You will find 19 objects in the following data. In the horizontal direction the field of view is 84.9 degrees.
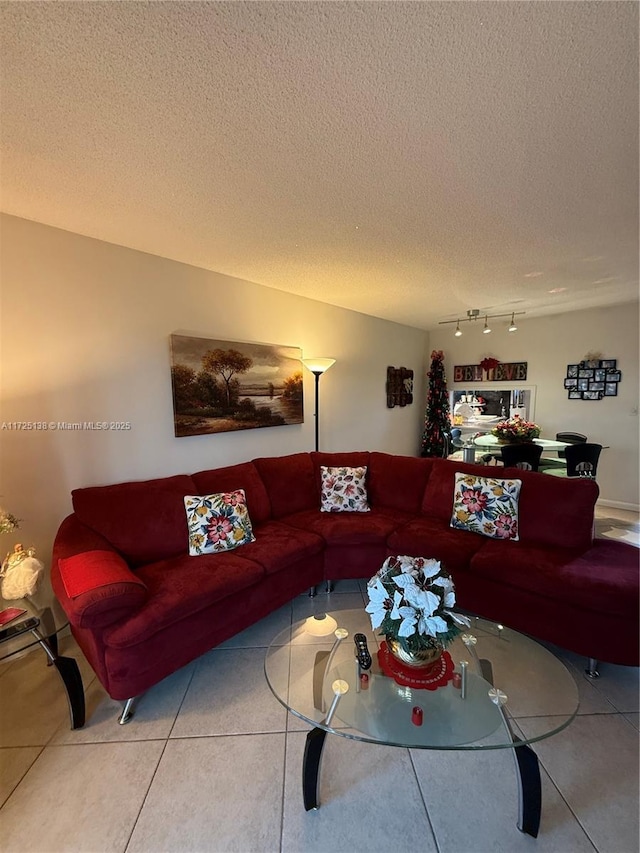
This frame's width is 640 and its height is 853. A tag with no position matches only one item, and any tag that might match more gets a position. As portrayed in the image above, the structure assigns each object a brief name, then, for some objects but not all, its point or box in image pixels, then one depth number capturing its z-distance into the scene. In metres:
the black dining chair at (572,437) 4.12
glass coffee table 1.19
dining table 3.69
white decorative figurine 1.61
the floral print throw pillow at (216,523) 2.30
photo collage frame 4.29
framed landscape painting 2.75
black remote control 1.47
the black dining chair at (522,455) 3.56
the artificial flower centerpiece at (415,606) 1.25
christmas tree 5.54
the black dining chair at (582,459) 3.45
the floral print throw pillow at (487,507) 2.41
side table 1.55
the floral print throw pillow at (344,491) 2.99
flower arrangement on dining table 3.76
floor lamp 3.52
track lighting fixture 4.38
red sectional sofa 1.64
